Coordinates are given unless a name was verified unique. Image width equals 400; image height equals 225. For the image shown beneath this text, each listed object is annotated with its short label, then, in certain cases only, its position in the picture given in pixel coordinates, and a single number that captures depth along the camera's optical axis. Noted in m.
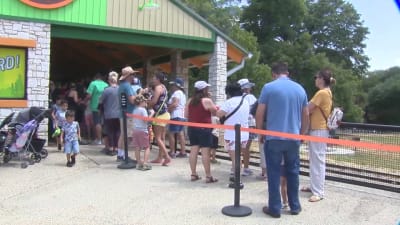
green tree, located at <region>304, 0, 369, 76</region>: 54.94
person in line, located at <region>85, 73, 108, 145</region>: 10.61
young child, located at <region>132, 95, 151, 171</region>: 8.08
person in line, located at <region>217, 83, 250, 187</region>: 7.09
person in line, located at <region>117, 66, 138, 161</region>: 8.48
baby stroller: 8.04
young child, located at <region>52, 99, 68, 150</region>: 9.61
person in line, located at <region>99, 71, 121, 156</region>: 9.34
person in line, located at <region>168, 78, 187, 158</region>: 9.08
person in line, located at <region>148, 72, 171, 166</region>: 8.57
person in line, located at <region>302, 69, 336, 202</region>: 6.40
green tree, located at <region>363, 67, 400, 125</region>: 56.19
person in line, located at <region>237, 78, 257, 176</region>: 7.56
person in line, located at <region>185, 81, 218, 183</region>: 7.18
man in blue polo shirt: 5.60
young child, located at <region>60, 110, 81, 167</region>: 8.26
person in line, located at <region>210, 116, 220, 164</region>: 8.06
